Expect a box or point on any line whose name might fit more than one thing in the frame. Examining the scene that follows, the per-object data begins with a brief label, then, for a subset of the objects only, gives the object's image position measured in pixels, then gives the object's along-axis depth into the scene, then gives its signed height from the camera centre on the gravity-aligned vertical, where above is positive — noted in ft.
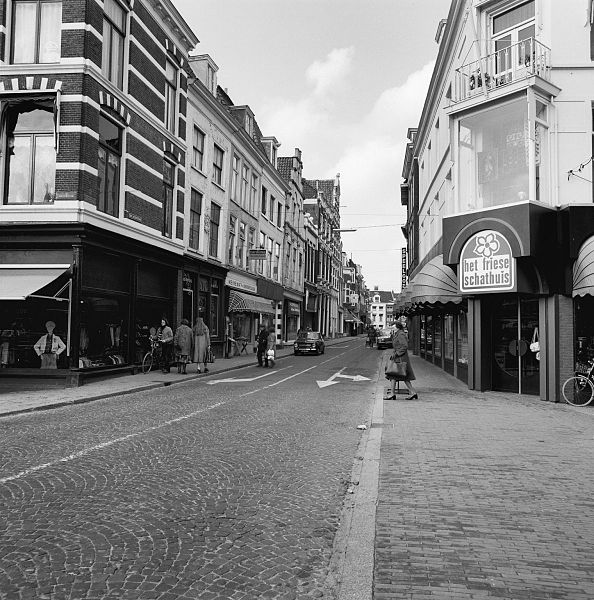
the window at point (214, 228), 85.12 +15.51
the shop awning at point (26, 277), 45.88 +3.98
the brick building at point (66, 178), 46.98 +13.14
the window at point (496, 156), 43.16 +14.70
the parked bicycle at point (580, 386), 39.11 -3.98
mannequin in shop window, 47.65 -2.04
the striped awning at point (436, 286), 50.65 +4.16
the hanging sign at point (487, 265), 41.93 +5.20
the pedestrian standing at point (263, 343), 74.95 -2.25
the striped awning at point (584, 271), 37.79 +4.29
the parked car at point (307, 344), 108.68 -3.27
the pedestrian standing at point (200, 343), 61.00 -1.91
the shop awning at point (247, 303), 92.22 +4.27
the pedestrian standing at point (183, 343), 59.21 -1.88
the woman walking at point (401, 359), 40.83 -2.26
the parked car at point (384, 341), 149.07 -3.33
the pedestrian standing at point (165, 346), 61.31 -2.34
